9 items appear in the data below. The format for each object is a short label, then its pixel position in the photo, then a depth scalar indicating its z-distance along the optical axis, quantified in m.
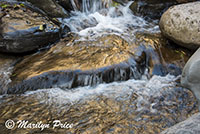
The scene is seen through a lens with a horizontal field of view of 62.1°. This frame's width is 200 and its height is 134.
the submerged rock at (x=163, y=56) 4.96
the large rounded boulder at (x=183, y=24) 4.98
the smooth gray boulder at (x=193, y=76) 1.95
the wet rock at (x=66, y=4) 8.11
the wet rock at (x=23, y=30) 5.21
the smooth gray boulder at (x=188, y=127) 1.55
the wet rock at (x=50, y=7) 7.02
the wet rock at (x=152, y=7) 8.80
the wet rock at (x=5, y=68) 4.27
